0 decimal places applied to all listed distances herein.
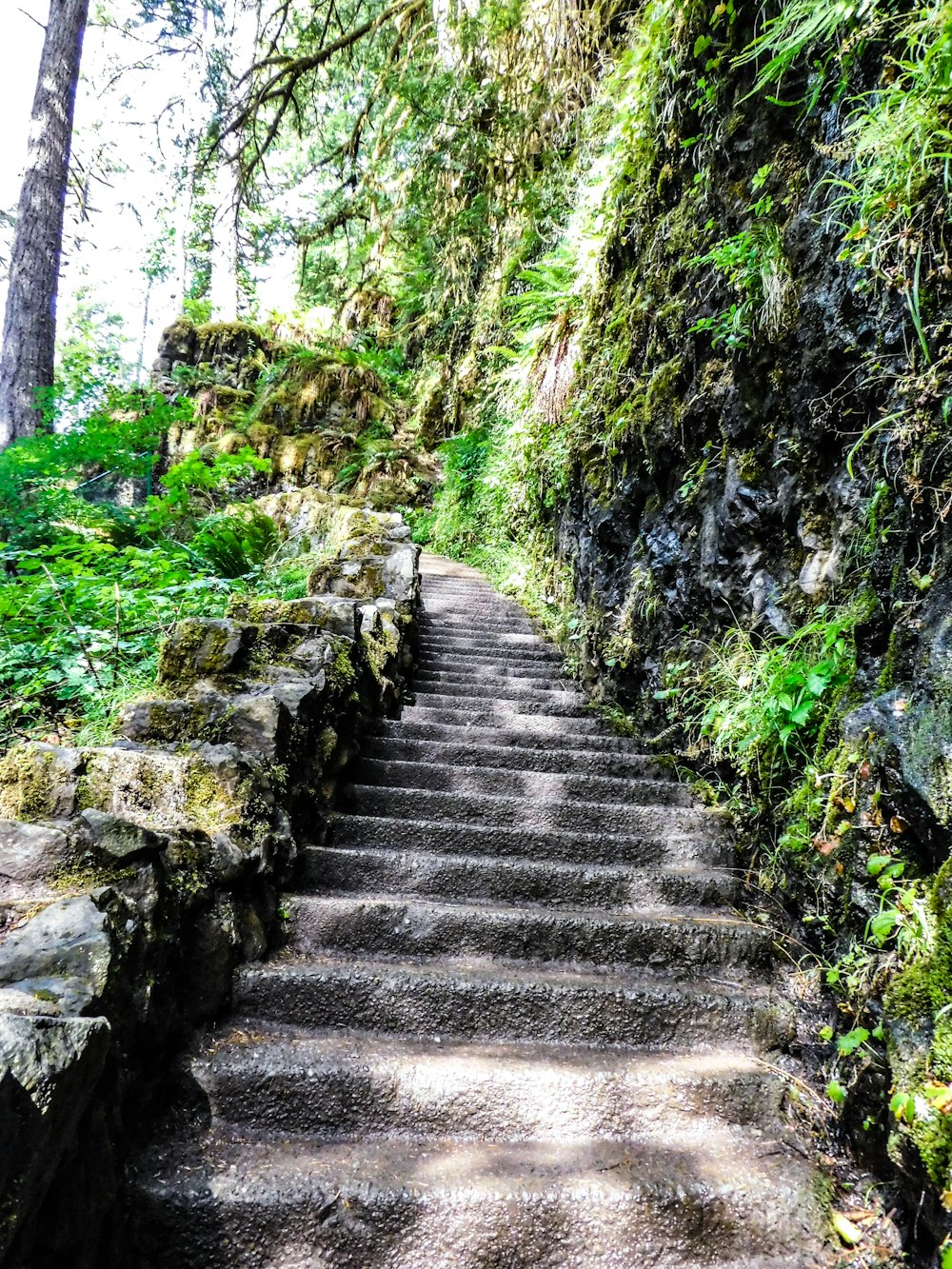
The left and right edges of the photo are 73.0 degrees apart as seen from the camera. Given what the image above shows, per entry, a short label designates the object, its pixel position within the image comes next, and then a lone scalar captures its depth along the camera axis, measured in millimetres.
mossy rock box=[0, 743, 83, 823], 1934
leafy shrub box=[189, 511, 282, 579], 5332
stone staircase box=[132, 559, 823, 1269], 1491
